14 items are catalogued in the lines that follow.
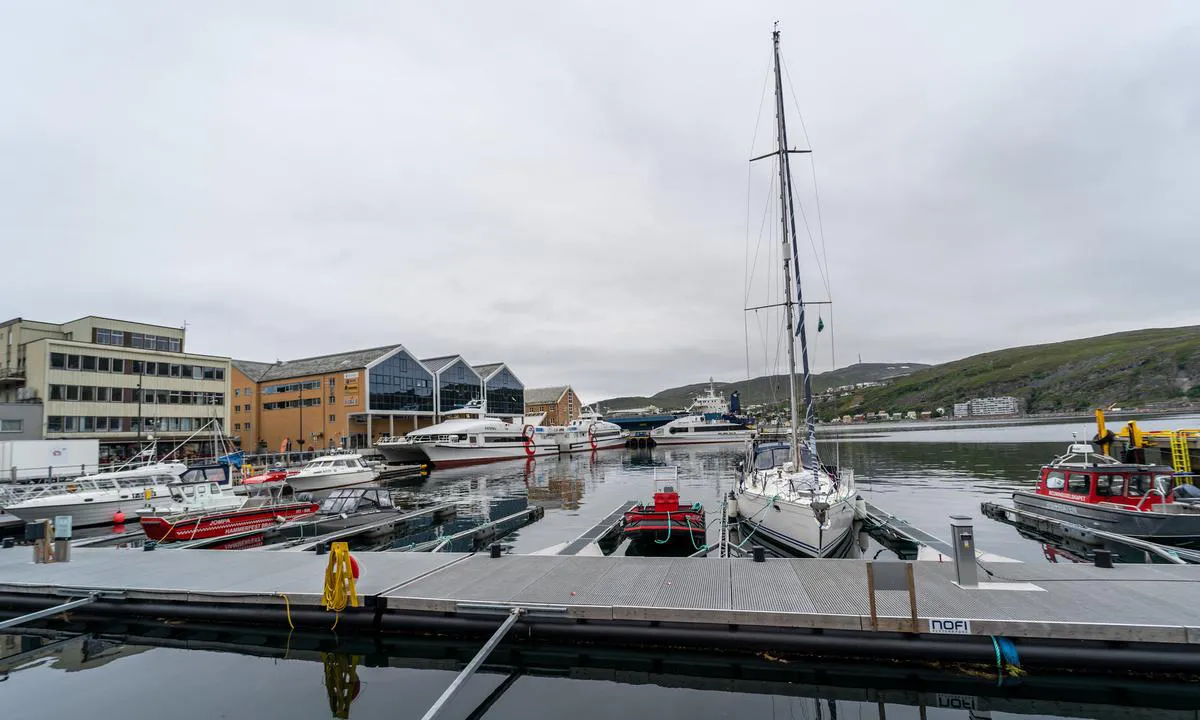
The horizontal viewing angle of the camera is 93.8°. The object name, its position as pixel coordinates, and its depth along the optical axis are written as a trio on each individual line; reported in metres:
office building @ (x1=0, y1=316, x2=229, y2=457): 45.06
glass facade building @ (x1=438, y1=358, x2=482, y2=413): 81.56
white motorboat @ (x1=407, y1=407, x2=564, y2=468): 63.25
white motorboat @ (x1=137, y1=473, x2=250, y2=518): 23.44
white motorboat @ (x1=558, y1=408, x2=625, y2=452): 85.94
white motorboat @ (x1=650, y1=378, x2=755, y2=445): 101.25
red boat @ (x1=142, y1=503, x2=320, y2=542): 19.67
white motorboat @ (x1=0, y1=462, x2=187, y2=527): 25.49
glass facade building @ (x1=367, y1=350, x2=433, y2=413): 69.94
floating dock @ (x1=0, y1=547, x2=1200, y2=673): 7.53
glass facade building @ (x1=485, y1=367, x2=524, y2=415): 91.50
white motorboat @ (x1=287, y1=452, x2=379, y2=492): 40.44
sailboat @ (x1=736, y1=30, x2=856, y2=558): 14.41
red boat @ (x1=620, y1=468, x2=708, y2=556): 17.61
